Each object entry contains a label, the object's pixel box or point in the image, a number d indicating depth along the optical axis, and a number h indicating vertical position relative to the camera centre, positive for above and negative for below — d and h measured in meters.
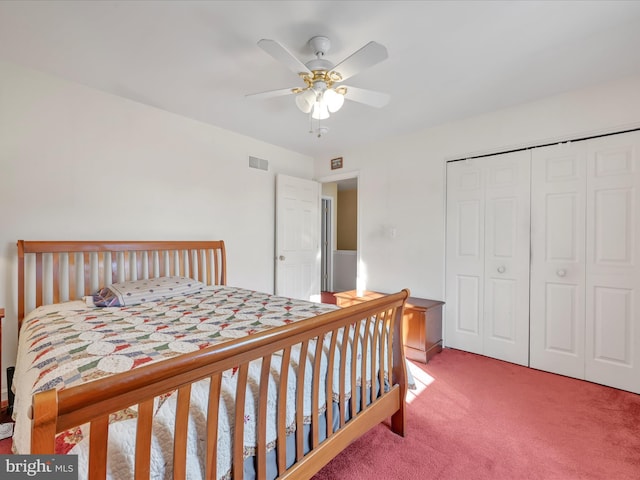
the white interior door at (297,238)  4.00 -0.02
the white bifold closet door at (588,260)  2.37 -0.19
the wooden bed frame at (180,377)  0.66 -0.40
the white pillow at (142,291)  2.18 -0.43
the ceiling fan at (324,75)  1.63 +0.99
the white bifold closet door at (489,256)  2.88 -0.20
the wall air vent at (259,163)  3.80 +0.94
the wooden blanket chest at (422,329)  2.95 -0.93
